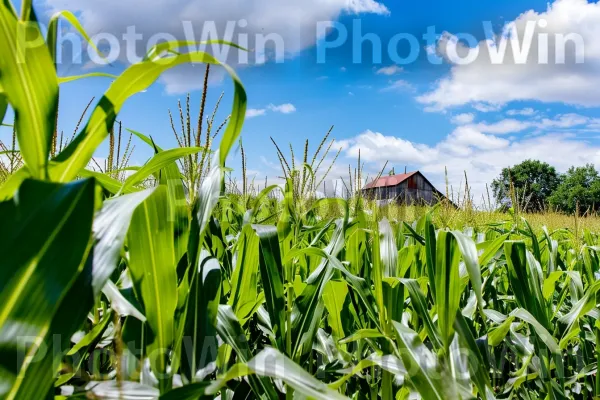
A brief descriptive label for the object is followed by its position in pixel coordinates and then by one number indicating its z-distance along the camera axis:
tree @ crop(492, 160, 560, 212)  48.94
